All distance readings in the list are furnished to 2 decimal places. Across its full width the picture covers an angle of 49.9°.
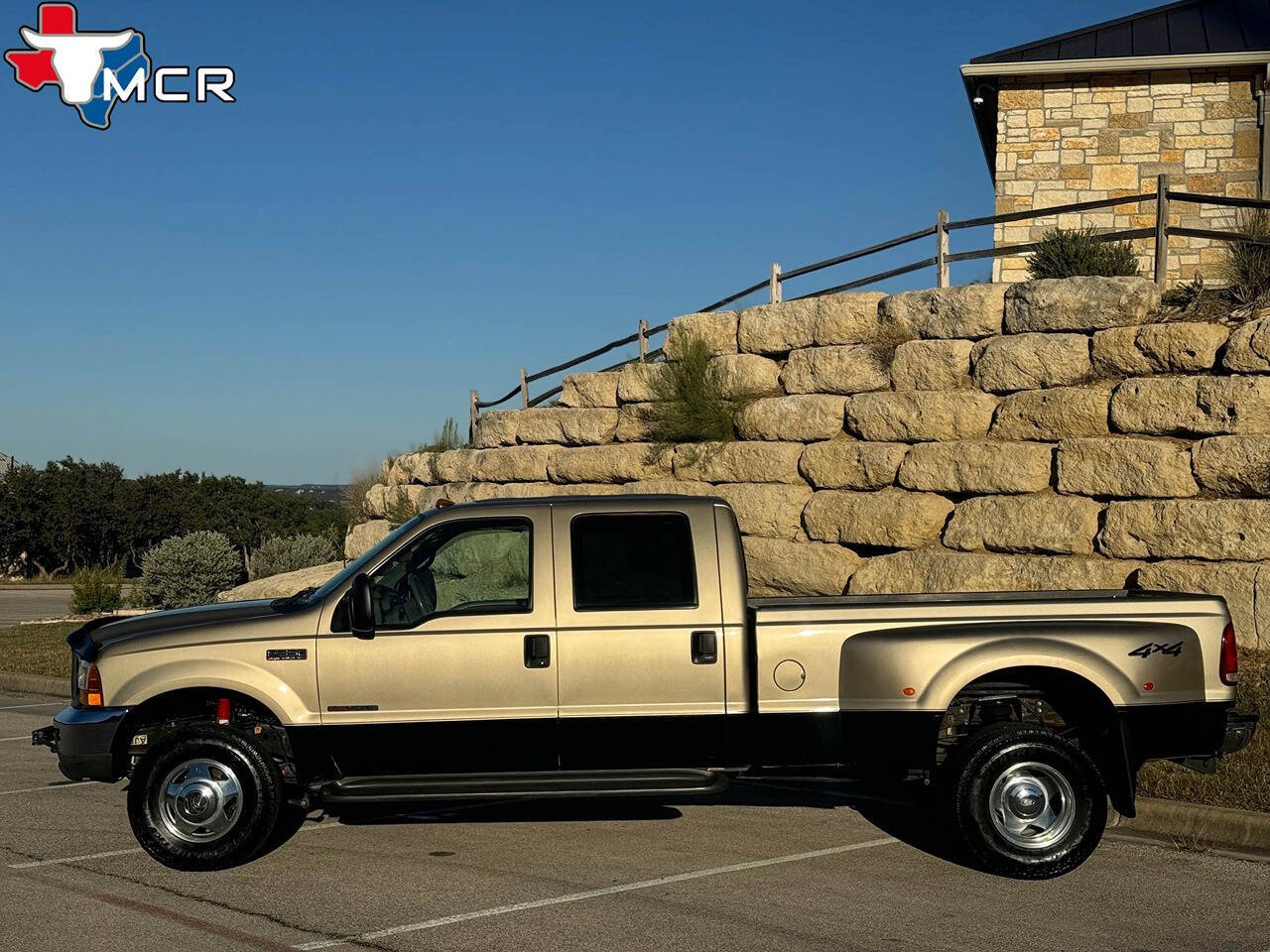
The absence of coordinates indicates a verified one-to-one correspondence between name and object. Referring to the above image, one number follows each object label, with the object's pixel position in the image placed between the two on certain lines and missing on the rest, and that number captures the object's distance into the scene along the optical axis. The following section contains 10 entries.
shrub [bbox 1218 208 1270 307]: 14.42
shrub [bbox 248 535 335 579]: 27.22
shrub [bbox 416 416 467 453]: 27.69
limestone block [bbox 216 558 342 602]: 21.94
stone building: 19.25
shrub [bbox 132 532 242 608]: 25.31
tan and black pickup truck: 7.24
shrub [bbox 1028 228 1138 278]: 16.31
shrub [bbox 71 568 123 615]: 25.16
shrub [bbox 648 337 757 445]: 18.16
